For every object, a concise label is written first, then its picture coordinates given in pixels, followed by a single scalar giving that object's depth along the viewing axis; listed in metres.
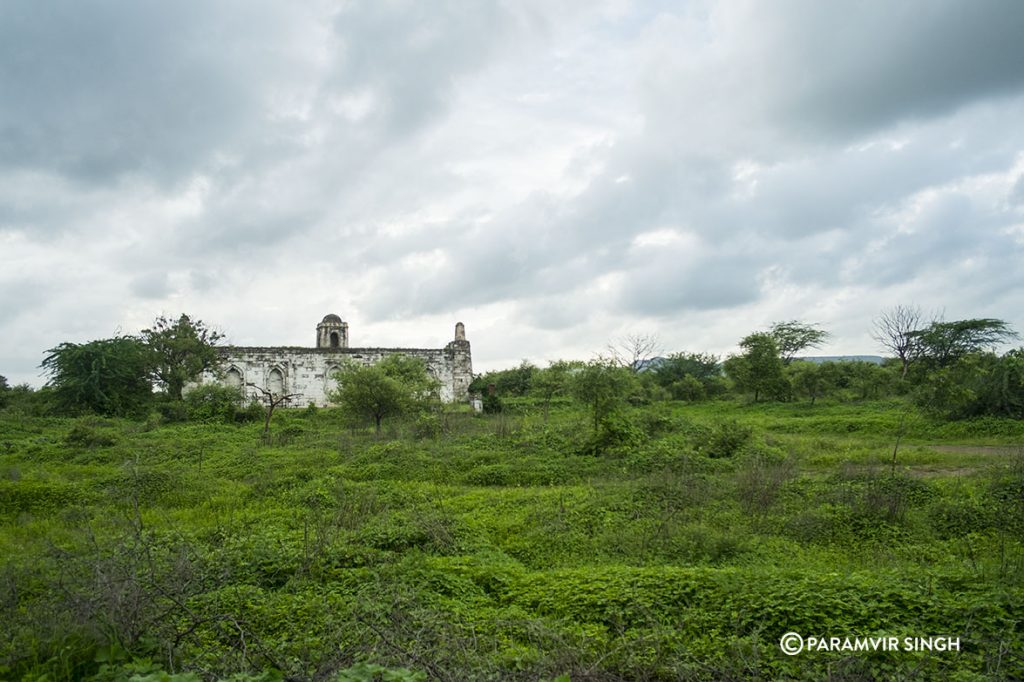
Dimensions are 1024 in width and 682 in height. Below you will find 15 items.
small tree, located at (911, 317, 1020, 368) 30.67
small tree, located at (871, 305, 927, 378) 32.62
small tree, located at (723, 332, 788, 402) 27.36
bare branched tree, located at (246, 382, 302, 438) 32.73
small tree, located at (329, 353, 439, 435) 21.92
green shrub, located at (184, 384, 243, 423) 25.75
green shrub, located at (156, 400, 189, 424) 25.55
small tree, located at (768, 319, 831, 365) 39.06
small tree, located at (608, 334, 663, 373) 35.18
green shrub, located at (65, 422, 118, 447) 17.50
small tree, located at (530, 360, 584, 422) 31.21
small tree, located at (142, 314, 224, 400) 29.77
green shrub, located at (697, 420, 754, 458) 14.20
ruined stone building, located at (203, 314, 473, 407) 34.84
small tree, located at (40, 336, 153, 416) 26.08
